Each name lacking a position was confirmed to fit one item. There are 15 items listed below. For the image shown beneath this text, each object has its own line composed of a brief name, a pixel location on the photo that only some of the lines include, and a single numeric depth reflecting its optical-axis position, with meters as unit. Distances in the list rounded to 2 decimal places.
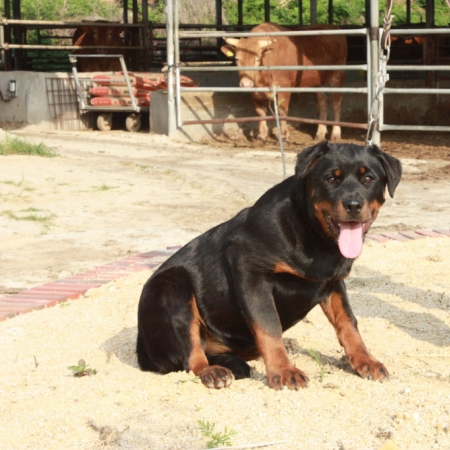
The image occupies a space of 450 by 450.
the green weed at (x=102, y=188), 9.86
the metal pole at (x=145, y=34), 19.08
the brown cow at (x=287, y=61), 14.69
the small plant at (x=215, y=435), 3.21
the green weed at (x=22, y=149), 11.66
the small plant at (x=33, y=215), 8.32
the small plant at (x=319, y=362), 3.90
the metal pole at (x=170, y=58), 14.28
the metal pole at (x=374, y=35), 12.04
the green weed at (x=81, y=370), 4.19
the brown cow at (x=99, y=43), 19.78
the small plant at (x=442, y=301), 5.21
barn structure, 14.15
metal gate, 12.03
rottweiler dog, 3.81
